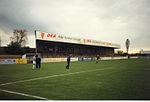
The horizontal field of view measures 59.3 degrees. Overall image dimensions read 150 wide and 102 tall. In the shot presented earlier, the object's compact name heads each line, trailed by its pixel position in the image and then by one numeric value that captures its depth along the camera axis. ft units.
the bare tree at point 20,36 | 102.37
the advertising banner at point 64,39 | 69.95
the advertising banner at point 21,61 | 61.79
